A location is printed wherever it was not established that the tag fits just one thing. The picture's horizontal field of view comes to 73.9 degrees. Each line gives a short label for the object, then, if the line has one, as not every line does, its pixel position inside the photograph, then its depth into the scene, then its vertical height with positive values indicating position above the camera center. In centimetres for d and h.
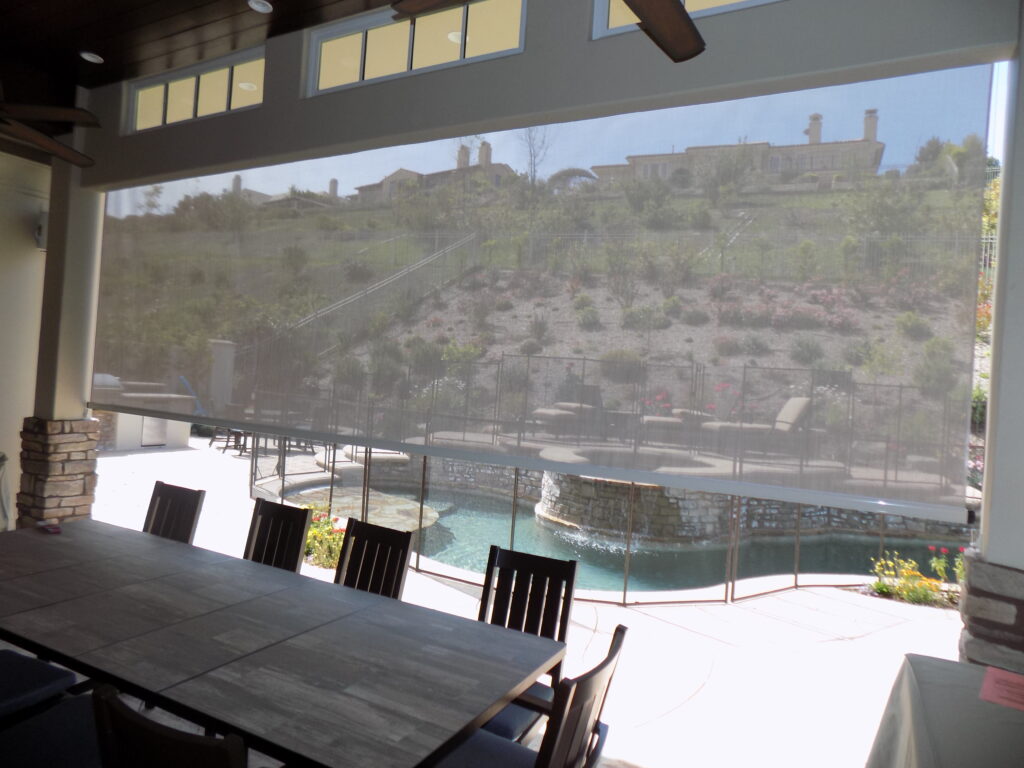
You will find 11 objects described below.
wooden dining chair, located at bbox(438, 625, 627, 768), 149 -76
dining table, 155 -79
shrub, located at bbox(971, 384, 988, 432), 505 +10
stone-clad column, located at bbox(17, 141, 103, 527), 494 -7
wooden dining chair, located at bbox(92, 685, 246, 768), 125 -71
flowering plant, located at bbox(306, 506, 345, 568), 666 -163
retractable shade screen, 252 +47
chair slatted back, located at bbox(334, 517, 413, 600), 277 -74
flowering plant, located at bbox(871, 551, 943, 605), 630 -157
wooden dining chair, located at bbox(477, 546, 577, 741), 247 -75
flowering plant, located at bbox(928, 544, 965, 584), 688 -157
